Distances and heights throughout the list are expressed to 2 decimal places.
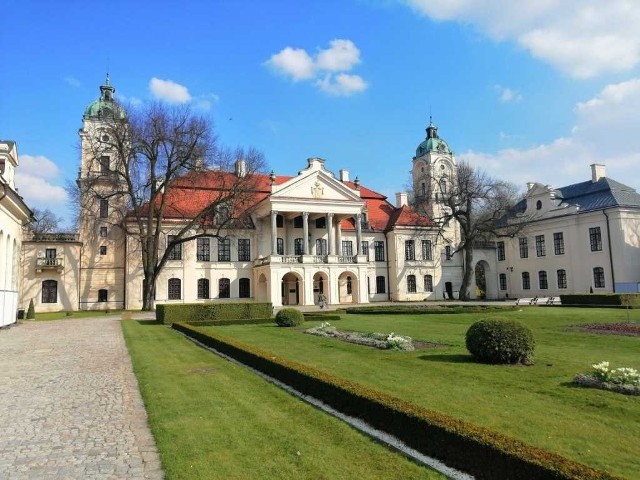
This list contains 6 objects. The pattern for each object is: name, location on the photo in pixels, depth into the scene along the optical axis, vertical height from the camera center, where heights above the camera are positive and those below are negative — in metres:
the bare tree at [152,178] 38.78 +9.64
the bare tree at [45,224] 65.50 +10.21
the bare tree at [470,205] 47.59 +7.78
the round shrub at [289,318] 22.41 -1.07
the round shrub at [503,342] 10.41 -1.16
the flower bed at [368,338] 13.10 -1.41
